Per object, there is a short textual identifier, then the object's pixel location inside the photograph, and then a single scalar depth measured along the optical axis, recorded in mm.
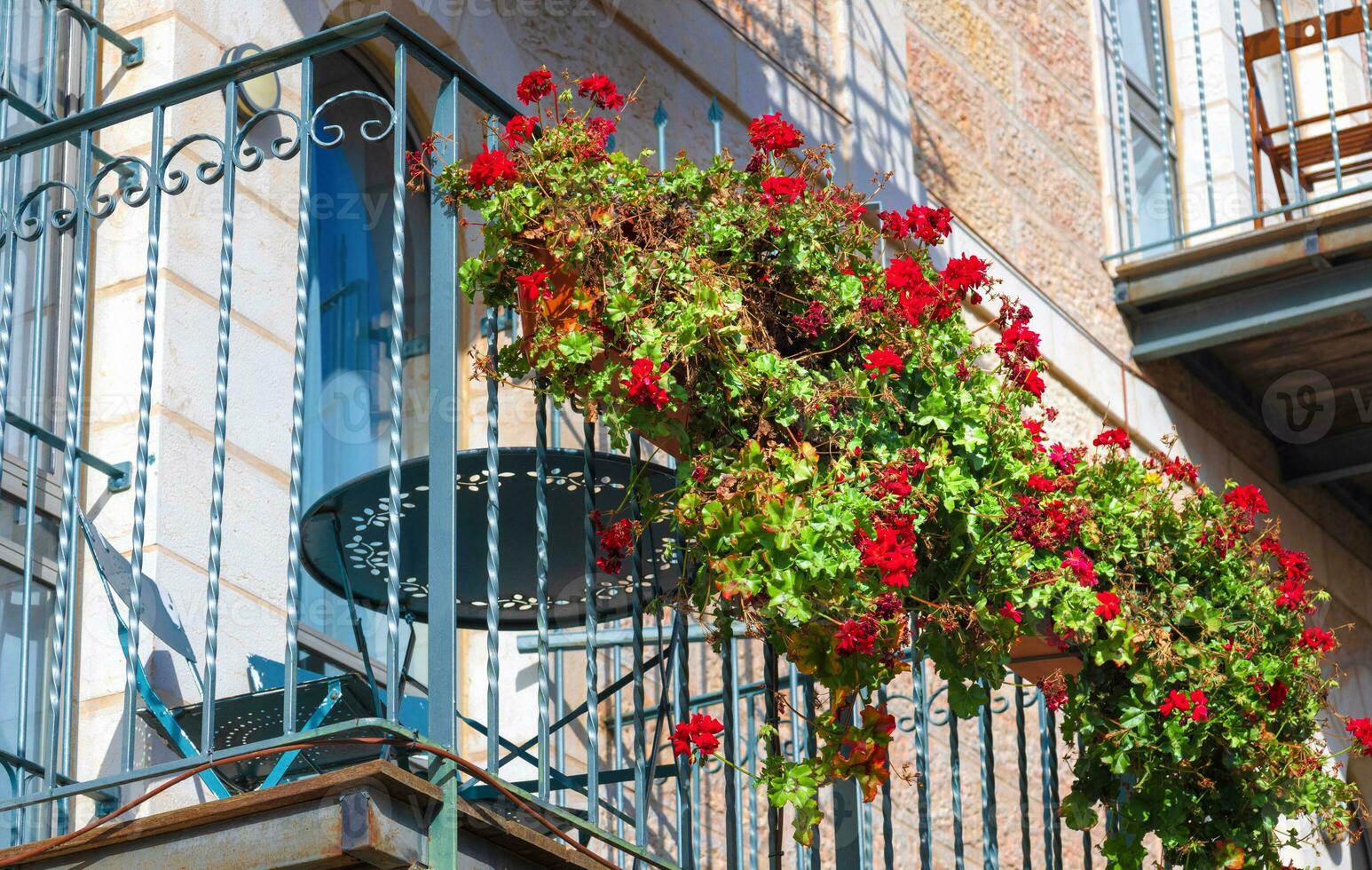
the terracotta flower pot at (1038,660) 4379
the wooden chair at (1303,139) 8242
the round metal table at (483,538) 3938
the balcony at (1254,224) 7637
